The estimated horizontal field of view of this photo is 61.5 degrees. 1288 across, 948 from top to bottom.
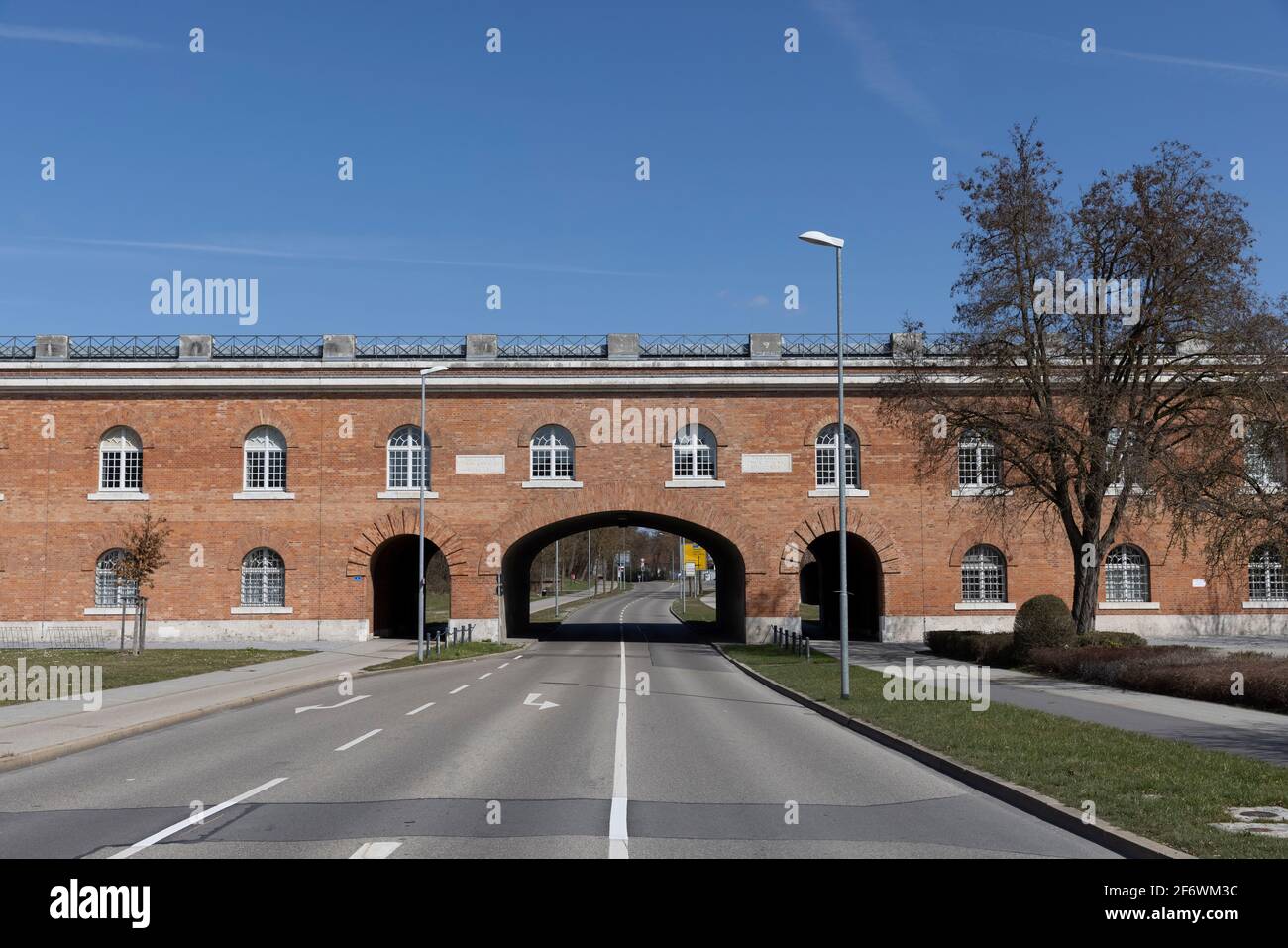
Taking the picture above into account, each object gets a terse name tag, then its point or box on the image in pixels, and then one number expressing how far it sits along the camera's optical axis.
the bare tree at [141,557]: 33.44
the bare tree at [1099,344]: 26.61
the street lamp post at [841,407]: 19.88
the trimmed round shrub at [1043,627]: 26.84
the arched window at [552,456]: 41.31
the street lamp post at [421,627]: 31.39
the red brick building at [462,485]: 40.34
